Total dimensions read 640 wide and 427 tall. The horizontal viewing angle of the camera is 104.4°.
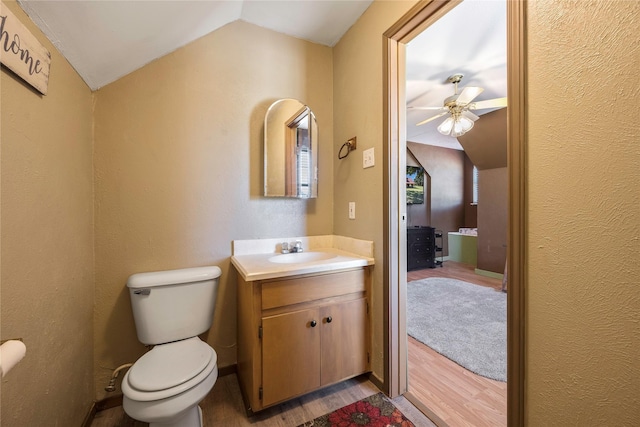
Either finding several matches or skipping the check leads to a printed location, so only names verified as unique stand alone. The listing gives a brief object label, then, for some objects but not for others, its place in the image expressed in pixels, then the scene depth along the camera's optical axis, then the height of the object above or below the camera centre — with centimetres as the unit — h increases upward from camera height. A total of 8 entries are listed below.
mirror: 181 +47
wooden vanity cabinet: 128 -68
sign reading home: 71 +52
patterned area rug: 127 -108
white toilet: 101 -70
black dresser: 447 -64
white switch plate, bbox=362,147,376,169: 157 +35
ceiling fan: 238 +106
